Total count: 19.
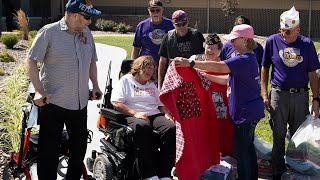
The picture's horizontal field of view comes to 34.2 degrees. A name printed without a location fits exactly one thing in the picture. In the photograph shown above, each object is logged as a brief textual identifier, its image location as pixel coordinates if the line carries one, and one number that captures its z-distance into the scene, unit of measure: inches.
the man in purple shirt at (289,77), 204.1
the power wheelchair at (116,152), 204.5
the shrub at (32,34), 845.2
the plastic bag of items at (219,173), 199.0
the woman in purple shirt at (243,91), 187.8
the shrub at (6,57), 559.1
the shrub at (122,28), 1195.3
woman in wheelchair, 198.2
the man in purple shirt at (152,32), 264.4
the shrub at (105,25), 1215.6
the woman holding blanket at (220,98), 213.5
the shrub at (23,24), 792.3
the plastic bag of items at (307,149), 198.5
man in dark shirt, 244.4
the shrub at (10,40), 685.9
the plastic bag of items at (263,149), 222.4
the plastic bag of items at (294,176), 199.9
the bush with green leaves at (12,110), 243.3
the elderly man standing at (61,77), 179.2
